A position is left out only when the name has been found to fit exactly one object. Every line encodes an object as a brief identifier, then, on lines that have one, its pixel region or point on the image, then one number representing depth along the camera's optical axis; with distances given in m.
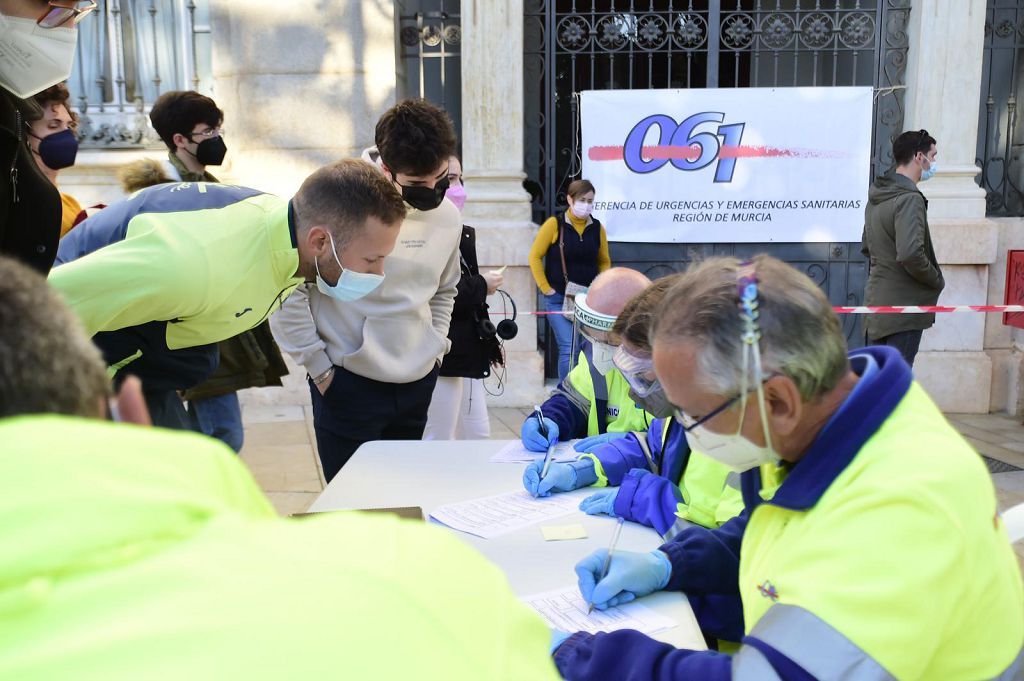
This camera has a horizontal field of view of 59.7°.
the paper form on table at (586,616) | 1.59
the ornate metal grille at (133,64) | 6.15
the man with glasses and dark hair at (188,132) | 3.32
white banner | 6.12
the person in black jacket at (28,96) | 2.10
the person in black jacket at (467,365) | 3.61
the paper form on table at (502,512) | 2.10
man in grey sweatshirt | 2.89
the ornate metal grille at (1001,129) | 6.22
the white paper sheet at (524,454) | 2.62
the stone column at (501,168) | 6.07
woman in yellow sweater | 5.79
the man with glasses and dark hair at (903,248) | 4.91
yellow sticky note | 2.02
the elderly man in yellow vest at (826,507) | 1.11
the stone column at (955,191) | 5.94
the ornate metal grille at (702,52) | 6.15
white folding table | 1.77
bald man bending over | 2.66
